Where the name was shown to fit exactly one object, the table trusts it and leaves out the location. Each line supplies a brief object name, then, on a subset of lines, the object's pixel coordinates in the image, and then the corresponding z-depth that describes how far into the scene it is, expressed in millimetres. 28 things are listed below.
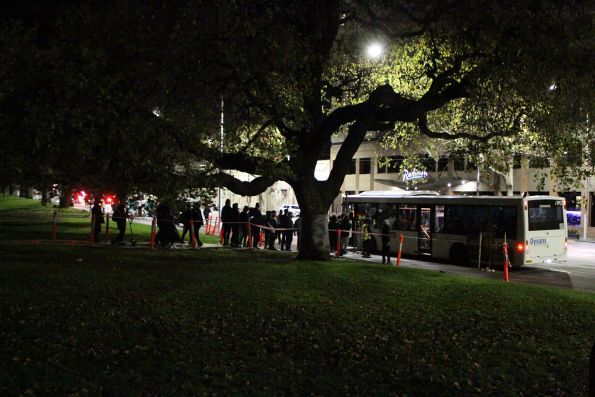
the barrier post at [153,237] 19241
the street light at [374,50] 16156
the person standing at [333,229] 22822
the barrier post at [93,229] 19362
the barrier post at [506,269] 15977
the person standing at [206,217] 32853
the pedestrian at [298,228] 17342
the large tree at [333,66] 11945
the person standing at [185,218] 21688
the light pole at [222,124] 14115
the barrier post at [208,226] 33031
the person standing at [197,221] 21641
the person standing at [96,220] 19750
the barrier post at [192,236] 20656
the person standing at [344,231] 22656
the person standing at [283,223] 24062
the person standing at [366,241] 22859
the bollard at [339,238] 21500
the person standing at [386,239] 19609
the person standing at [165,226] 19781
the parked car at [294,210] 46250
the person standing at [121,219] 20641
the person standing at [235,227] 22344
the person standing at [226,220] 22516
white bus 19766
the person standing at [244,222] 22841
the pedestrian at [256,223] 22578
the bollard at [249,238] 21141
